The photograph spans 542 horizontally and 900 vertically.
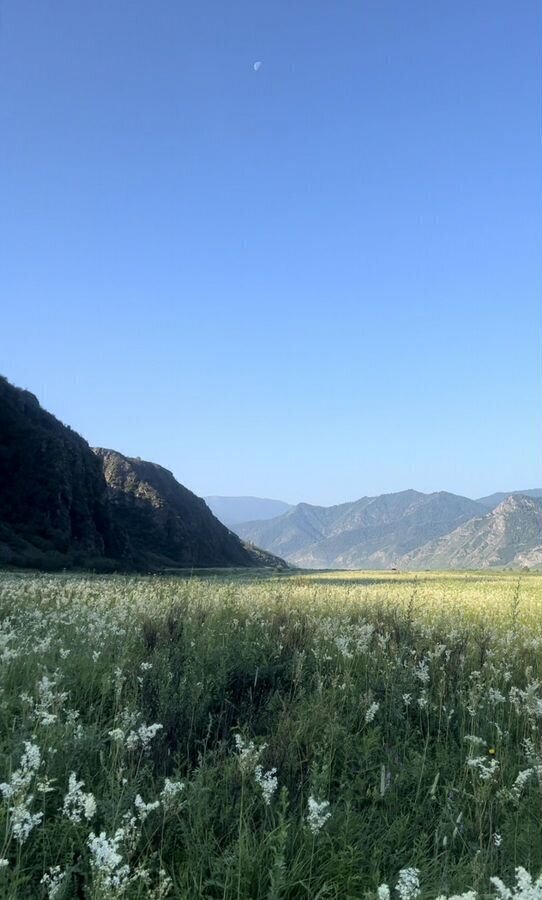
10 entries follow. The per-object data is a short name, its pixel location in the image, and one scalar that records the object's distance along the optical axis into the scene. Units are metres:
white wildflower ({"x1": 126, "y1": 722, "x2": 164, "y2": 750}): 3.43
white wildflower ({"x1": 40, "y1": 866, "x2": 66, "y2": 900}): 2.47
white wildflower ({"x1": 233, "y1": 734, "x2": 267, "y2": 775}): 3.41
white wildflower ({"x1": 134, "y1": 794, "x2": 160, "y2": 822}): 2.71
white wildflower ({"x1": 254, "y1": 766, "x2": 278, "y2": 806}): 3.17
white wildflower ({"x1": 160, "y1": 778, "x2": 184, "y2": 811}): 3.01
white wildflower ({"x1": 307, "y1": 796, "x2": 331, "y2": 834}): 2.86
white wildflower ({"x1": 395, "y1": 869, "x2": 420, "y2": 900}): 2.35
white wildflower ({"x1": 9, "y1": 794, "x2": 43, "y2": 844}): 2.49
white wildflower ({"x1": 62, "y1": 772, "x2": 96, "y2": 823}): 2.60
